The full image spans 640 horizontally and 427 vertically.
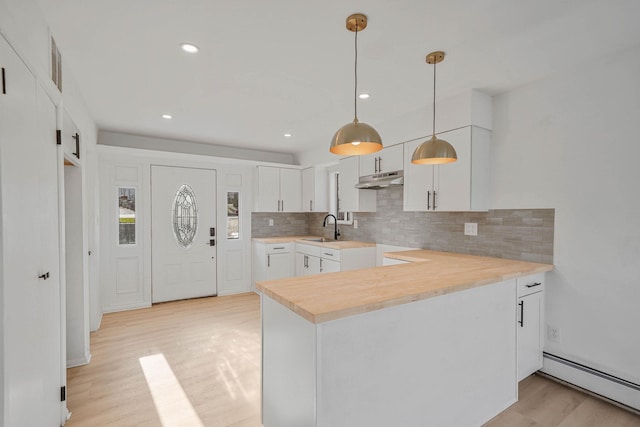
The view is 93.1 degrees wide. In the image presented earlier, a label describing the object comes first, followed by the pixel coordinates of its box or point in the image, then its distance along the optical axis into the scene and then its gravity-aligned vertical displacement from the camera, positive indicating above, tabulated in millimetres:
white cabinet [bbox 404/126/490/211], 2826 +306
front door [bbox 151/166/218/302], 4559 -391
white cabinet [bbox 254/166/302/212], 5168 +322
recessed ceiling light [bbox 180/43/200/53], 2033 +1090
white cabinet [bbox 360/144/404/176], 3492 +575
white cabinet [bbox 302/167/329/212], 5158 +315
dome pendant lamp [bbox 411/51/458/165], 2088 +401
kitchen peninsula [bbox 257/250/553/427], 1367 -729
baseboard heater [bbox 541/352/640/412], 2160 -1322
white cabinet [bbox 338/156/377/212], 4137 +224
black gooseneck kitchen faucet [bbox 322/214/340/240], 4945 -312
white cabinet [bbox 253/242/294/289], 4820 -848
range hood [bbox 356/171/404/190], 3460 +339
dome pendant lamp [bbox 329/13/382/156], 1729 +432
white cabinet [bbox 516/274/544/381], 2344 -923
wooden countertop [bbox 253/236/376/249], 4109 -518
